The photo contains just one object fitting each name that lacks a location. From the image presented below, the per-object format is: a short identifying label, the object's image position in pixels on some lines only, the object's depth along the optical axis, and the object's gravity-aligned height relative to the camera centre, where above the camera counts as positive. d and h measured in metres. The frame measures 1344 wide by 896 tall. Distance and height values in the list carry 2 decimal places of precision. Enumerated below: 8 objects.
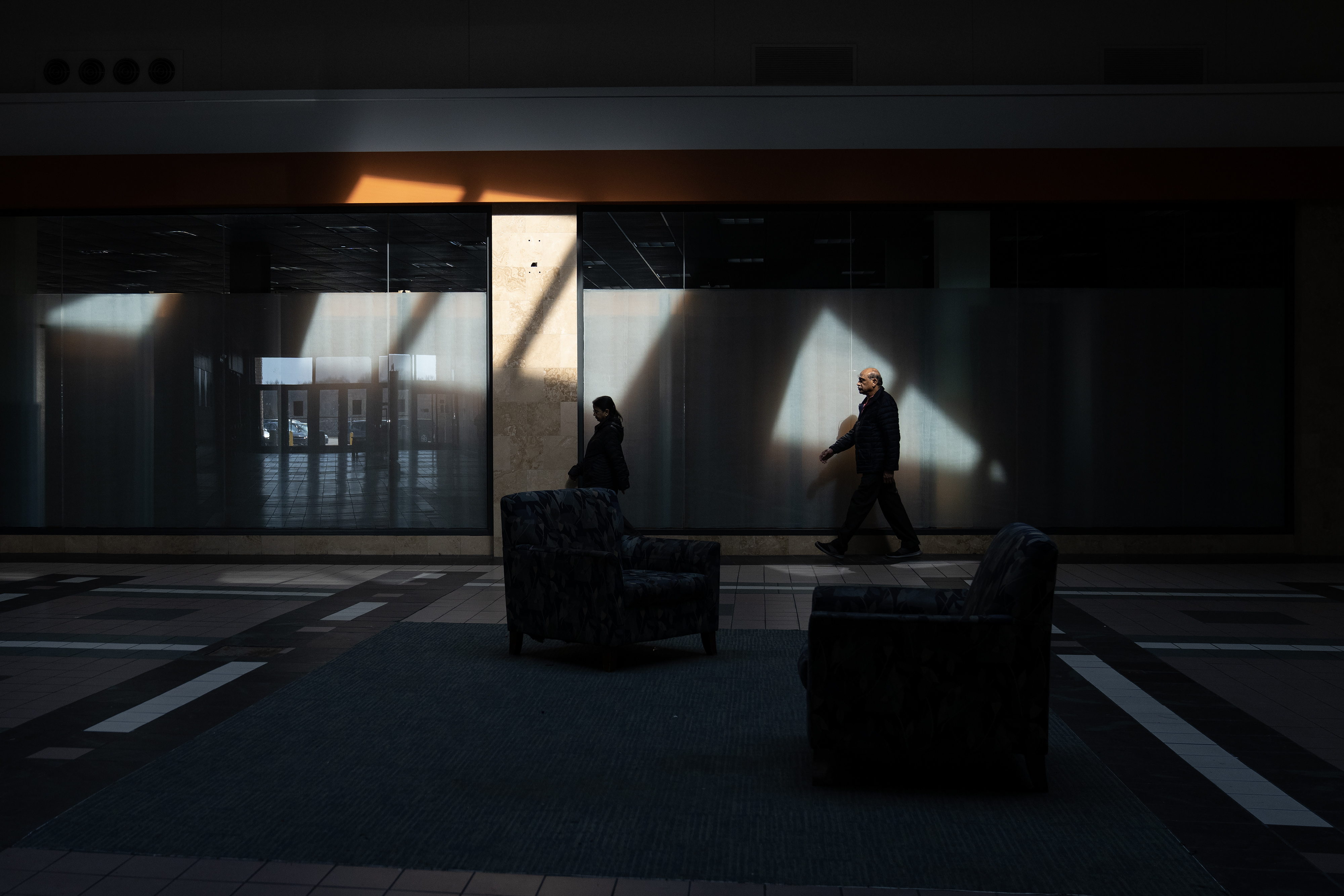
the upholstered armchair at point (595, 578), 5.60 -0.79
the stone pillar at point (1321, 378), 9.91 +0.54
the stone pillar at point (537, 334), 9.95 +0.99
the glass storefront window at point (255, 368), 10.30 +0.71
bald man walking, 9.71 -0.19
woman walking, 9.30 -0.16
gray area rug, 3.15 -1.26
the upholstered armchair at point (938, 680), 3.78 -0.88
